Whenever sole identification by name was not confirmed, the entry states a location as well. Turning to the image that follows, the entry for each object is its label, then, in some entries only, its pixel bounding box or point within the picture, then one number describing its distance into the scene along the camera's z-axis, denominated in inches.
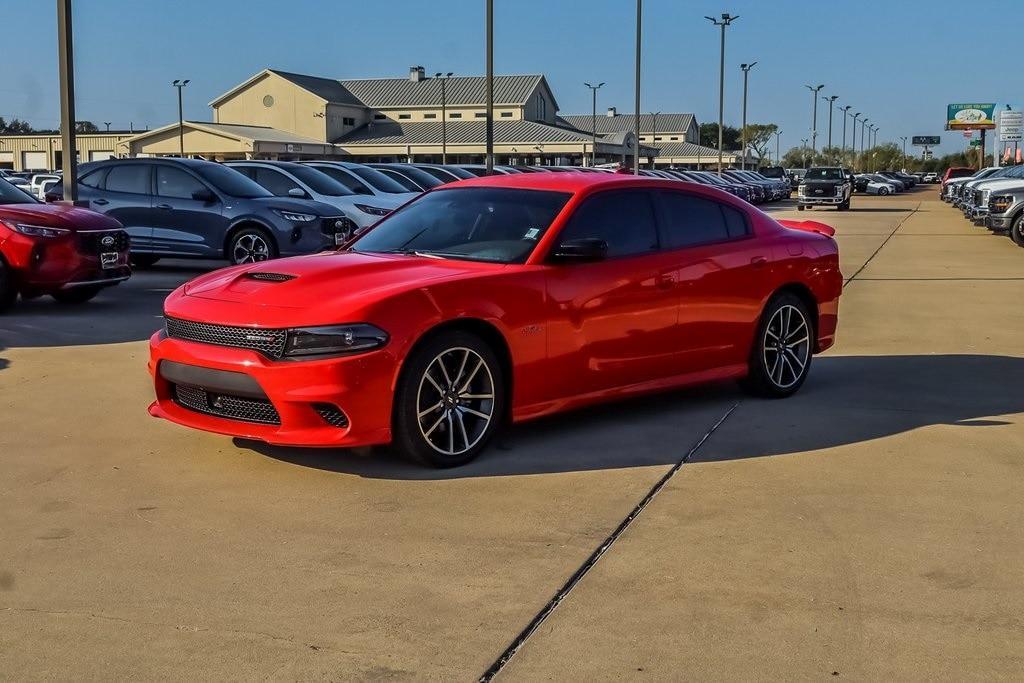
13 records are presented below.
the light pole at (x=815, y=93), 4103.6
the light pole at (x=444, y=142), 3039.9
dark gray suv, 610.2
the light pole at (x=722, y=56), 2261.3
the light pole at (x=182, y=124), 2810.8
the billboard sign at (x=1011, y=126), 4534.9
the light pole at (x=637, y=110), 1614.2
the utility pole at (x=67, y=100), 636.7
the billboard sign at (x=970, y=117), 5132.9
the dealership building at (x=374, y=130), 3102.9
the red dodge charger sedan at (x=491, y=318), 222.1
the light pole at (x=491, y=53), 1040.8
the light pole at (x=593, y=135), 2925.2
